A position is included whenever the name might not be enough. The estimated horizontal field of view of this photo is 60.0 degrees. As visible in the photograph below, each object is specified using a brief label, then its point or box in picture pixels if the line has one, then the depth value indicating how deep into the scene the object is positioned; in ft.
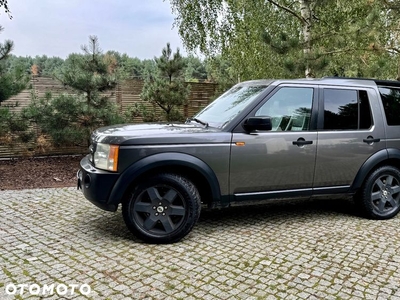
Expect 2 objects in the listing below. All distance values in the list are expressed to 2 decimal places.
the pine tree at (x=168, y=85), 29.07
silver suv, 11.75
